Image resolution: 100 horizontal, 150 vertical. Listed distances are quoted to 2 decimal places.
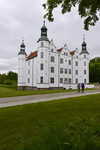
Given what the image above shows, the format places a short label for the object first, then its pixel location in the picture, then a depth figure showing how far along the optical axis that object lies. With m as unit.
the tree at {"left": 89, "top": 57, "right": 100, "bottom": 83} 59.09
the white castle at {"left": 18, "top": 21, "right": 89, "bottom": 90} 33.50
